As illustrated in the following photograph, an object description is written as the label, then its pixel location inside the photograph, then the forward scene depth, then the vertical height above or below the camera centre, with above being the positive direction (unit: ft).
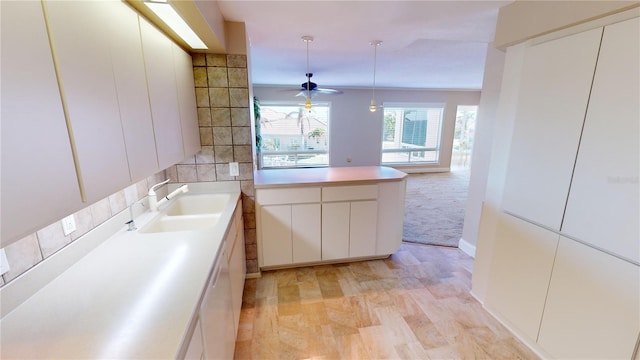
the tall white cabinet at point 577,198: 4.27 -1.29
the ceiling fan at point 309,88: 12.83 +1.93
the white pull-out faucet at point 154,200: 5.97 -1.71
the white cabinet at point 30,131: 1.87 -0.05
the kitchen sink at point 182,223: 5.82 -2.19
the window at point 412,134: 24.84 -0.60
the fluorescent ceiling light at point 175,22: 3.97 +1.81
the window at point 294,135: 22.36 -0.70
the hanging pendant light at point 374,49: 8.91 +2.85
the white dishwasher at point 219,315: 3.64 -2.94
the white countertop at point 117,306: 2.55 -2.08
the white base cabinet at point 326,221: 8.43 -3.12
